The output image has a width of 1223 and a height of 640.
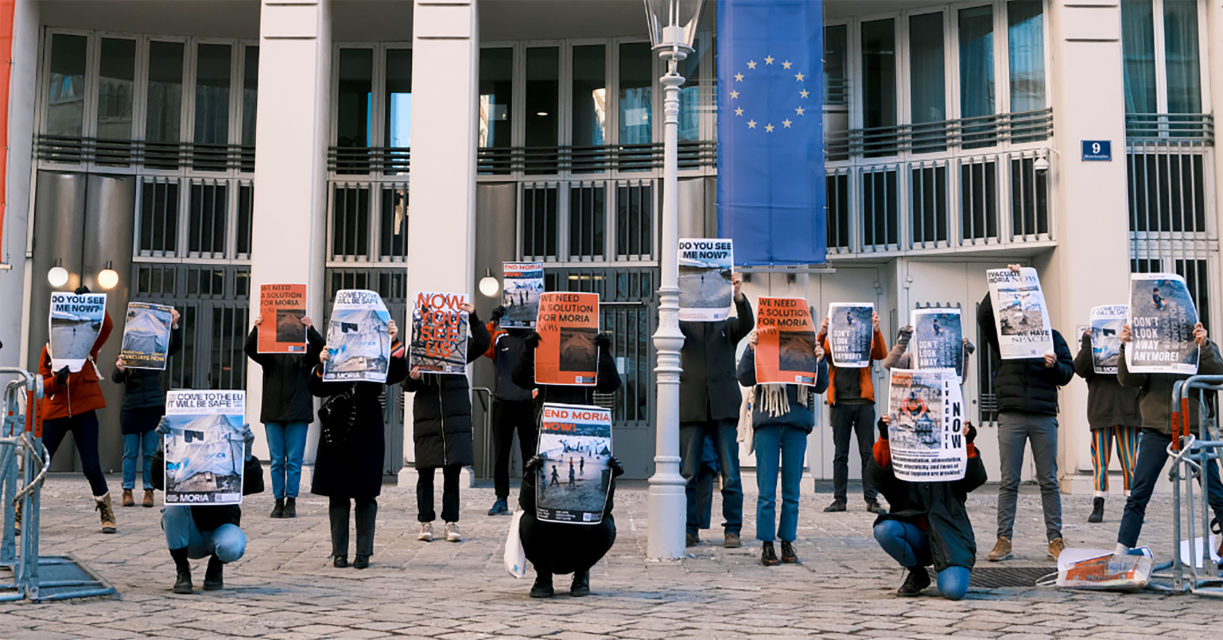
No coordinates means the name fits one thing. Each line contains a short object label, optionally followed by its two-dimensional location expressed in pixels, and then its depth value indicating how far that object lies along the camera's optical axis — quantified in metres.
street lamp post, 9.06
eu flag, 15.28
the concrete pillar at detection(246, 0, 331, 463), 16.08
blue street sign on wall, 15.71
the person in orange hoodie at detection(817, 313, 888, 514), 12.73
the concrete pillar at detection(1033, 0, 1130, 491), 15.55
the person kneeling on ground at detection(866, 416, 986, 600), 7.12
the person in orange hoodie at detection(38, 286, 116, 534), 10.58
